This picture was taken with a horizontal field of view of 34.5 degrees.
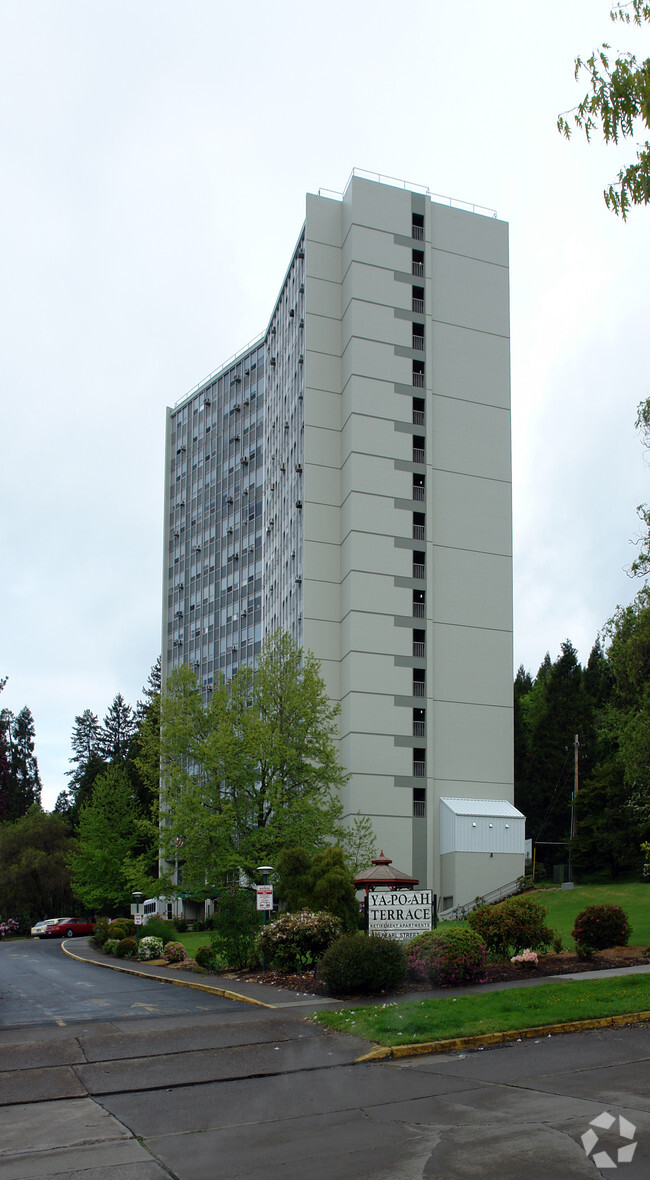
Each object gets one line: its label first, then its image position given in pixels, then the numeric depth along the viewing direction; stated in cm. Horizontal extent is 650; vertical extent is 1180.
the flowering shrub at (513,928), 2289
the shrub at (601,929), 2356
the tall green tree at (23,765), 10894
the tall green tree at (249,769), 4603
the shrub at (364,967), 1900
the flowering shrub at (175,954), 3150
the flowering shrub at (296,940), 2386
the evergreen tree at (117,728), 11862
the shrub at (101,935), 4560
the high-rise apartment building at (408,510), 5794
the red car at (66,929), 7119
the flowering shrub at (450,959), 1925
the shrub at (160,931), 3778
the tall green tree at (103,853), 7957
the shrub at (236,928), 2594
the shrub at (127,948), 3681
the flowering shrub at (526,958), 2053
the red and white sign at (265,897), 2592
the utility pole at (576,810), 6488
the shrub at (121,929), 4432
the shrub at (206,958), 2725
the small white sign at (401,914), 2325
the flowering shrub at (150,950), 3441
